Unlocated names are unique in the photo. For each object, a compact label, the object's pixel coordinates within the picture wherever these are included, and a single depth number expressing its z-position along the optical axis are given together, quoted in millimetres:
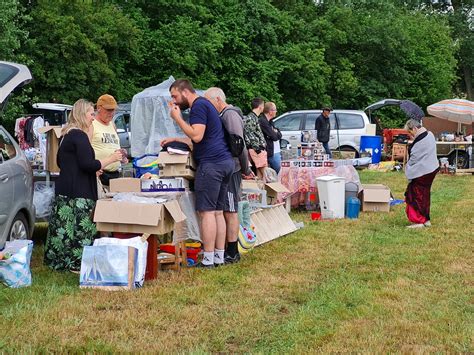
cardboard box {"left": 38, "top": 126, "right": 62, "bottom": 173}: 7219
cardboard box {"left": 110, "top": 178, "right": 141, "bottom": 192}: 6676
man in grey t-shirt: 6609
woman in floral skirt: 6086
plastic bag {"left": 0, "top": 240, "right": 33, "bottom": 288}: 5551
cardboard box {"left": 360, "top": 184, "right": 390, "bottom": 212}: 10750
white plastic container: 10023
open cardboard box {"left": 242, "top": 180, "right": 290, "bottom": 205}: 9227
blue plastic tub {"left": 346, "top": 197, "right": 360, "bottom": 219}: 10102
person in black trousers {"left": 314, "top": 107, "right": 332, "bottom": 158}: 15680
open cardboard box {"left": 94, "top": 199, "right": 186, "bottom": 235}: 5777
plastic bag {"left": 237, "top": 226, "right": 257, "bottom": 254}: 7270
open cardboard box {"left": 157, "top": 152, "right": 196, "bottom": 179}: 6434
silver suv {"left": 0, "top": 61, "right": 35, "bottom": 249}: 5971
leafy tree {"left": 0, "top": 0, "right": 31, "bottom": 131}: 17719
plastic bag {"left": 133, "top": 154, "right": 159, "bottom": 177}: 7482
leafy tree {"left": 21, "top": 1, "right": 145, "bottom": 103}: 19812
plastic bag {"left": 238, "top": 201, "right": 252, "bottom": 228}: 7359
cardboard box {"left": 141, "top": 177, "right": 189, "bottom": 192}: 6543
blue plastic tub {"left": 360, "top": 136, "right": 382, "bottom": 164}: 18556
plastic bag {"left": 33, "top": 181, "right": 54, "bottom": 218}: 7227
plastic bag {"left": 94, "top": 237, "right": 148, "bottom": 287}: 5583
